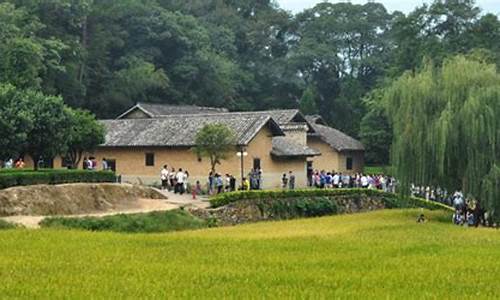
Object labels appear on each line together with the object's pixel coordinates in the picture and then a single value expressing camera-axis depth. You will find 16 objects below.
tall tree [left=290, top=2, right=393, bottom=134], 94.69
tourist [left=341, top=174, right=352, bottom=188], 55.84
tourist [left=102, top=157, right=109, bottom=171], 52.66
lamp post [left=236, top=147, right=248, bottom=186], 49.34
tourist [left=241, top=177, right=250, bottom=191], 46.30
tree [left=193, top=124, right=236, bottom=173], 46.59
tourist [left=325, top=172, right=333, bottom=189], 54.38
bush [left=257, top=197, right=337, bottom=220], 44.09
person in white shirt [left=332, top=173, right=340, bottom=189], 53.97
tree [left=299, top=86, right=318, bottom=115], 85.00
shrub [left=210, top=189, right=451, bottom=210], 41.25
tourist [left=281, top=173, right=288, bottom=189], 52.42
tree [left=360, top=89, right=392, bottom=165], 71.56
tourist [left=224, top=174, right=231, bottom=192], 47.97
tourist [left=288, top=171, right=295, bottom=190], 51.67
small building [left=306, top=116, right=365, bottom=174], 67.50
